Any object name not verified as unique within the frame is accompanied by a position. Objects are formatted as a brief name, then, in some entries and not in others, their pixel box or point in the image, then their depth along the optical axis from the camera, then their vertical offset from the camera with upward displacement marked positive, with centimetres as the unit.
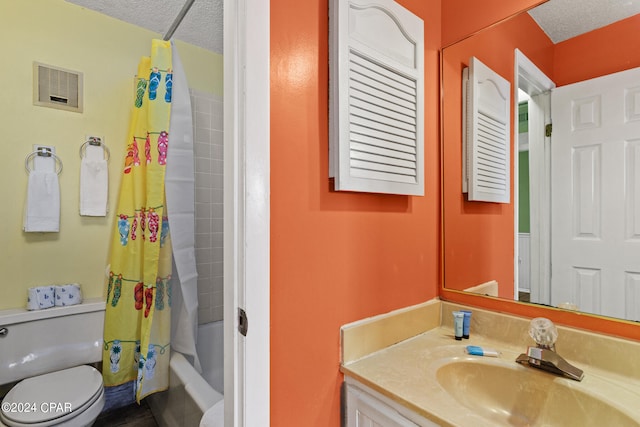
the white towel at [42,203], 170 +6
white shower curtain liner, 163 +0
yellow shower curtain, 160 -21
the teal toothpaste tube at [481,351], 95 -42
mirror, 85 +12
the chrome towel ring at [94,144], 187 +43
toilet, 133 -79
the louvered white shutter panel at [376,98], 86 +36
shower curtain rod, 158 +106
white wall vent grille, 175 +73
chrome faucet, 80 -37
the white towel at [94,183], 186 +19
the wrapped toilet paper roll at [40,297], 167 -45
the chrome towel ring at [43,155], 173 +33
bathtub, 139 -86
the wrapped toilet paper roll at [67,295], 174 -45
